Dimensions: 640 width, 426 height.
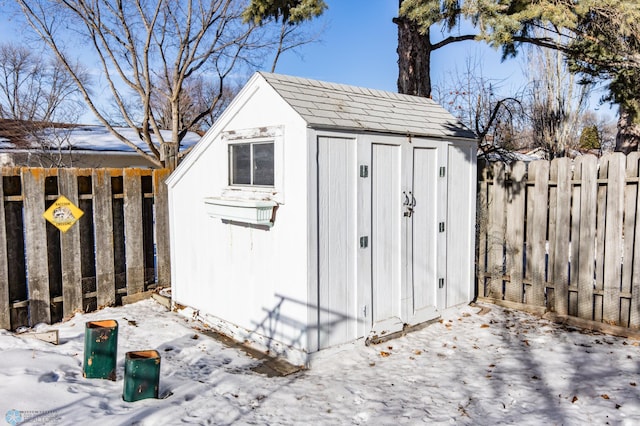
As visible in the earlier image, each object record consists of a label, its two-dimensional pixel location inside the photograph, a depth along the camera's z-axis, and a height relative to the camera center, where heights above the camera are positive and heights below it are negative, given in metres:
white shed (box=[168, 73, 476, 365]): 4.77 -0.43
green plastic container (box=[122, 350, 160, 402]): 3.72 -1.60
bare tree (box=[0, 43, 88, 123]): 18.36 +3.84
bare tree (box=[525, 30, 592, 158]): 13.88 +2.30
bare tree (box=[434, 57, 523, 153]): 10.02 +1.78
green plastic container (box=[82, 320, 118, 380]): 4.19 -1.57
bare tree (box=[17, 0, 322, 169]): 11.76 +3.62
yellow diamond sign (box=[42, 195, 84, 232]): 5.79 -0.43
